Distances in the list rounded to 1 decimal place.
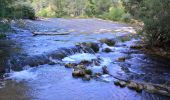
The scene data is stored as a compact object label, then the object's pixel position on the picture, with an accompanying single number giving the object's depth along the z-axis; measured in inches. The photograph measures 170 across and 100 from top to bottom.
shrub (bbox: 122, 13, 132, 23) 1863.3
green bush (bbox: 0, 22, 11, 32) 570.1
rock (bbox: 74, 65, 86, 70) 560.9
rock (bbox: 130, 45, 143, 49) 814.4
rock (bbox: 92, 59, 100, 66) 622.6
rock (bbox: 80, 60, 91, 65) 620.8
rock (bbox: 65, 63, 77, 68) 589.2
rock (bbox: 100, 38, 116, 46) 874.8
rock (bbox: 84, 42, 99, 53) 780.1
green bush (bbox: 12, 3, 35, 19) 1502.2
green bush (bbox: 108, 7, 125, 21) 2055.9
